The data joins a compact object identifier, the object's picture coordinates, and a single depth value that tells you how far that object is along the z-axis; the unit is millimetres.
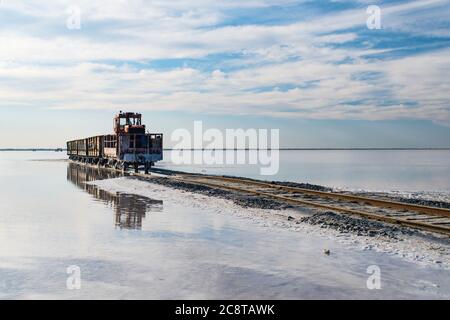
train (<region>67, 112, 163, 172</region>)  36562
